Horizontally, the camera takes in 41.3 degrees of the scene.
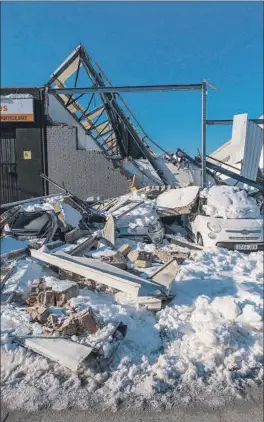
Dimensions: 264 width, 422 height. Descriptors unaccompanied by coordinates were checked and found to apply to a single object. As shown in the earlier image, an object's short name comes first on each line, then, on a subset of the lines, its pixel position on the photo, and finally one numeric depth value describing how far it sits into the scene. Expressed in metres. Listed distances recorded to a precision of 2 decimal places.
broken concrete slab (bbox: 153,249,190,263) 6.61
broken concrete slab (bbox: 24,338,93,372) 3.28
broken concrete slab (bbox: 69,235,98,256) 6.38
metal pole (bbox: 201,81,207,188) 10.26
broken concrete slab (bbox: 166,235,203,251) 7.69
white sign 12.86
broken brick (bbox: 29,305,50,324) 4.09
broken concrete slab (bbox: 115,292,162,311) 4.47
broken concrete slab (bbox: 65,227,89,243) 7.42
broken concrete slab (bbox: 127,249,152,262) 6.34
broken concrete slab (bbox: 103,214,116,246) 7.53
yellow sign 13.30
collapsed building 13.05
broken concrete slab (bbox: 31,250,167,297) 4.57
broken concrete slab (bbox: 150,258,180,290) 4.84
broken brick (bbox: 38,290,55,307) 4.51
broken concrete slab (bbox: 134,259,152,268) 6.03
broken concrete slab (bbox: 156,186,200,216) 9.01
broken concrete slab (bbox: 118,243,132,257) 6.66
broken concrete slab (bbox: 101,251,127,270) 5.68
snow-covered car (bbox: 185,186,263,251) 7.55
